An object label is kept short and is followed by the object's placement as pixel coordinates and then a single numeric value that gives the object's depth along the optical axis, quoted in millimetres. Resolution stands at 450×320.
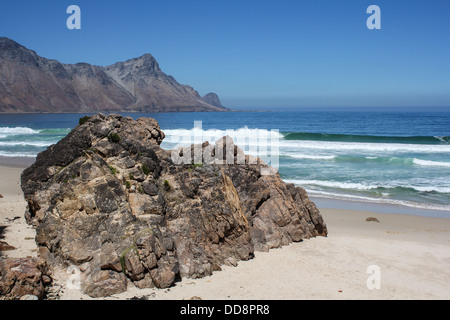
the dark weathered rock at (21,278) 6137
